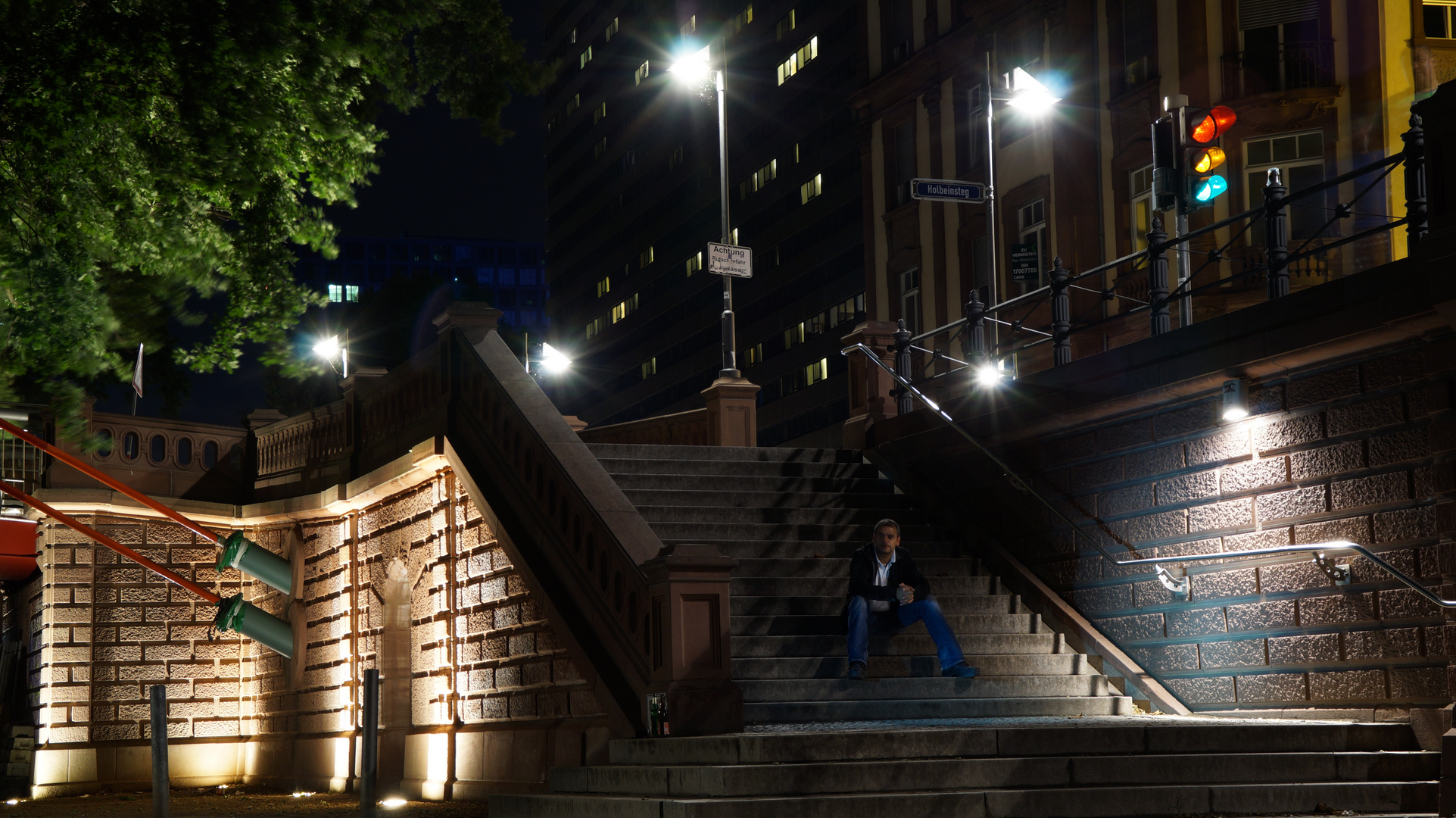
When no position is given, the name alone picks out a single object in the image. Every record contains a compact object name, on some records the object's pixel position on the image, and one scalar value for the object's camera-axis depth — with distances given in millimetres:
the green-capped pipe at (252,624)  20406
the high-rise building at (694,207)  69312
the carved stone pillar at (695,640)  10922
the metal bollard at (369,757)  9250
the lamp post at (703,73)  23828
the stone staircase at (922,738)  9320
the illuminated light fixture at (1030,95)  24266
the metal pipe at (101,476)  16766
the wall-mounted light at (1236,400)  11641
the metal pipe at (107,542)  17828
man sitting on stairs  11953
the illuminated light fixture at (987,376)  14977
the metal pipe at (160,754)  10703
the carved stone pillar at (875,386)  17297
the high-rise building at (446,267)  171125
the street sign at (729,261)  22495
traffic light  13445
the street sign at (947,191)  18531
